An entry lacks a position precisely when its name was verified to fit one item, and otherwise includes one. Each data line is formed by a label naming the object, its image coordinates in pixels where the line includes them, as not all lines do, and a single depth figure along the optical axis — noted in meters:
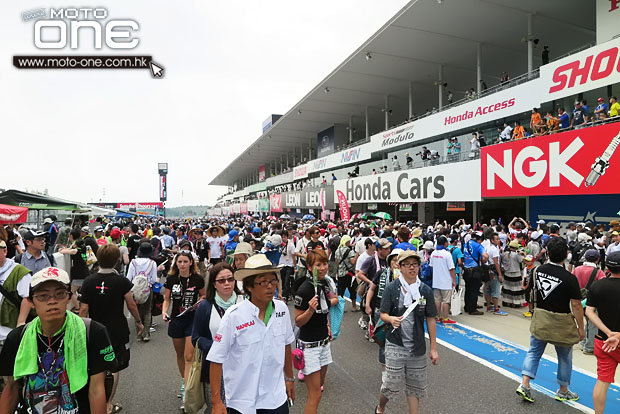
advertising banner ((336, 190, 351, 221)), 17.89
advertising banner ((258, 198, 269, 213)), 49.15
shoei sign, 11.07
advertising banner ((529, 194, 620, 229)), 12.15
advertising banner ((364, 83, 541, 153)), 14.68
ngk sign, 10.87
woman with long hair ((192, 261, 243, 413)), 3.22
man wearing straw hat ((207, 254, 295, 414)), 2.39
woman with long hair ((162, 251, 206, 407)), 4.05
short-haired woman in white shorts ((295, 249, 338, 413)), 3.49
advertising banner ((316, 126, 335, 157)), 38.53
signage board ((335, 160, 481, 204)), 16.60
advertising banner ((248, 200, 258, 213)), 54.47
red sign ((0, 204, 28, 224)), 10.77
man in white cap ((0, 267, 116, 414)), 2.04
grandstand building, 12.02
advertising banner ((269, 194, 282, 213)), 43.09
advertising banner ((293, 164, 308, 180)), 39.69
